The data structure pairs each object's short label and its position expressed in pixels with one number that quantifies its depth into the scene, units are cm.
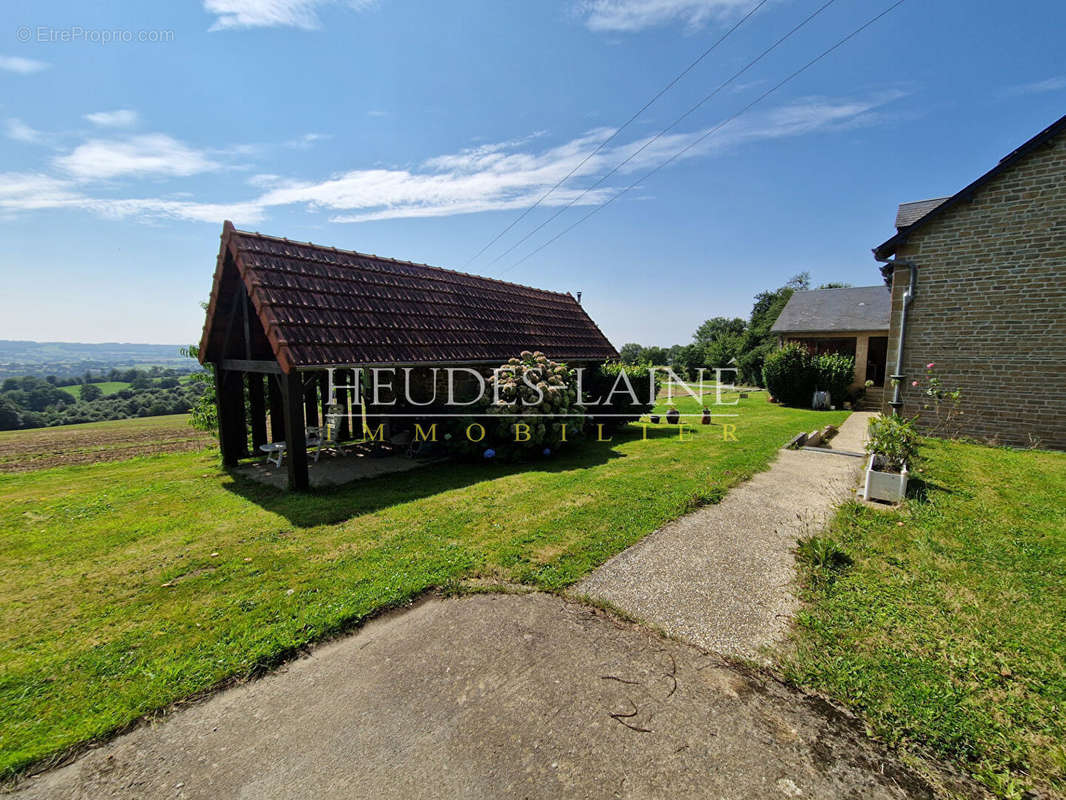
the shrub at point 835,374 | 1825
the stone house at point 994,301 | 914
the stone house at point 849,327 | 2012
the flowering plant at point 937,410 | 1024
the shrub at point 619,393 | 1294
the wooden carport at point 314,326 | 705
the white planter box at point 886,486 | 621
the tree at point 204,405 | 1066
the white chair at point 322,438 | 879
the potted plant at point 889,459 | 627
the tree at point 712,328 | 6650
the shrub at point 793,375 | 1852
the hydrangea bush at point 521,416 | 905
